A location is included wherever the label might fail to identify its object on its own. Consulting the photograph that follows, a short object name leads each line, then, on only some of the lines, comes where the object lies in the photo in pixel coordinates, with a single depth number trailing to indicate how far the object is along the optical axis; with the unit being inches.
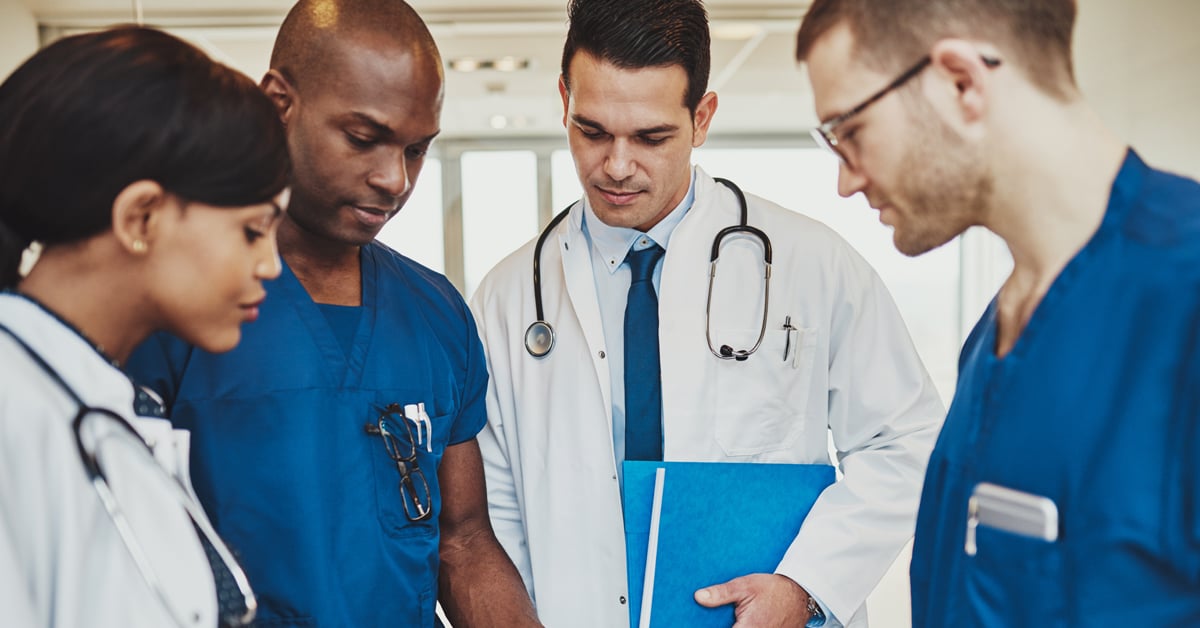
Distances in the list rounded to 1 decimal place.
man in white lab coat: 58.8
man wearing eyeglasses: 28.3
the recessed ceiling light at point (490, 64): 127.7
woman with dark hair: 27.1
